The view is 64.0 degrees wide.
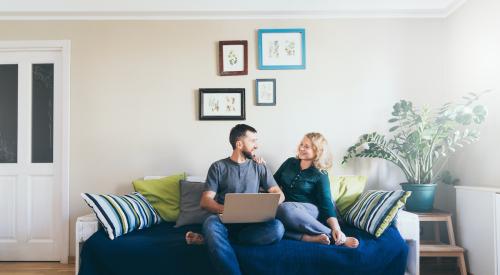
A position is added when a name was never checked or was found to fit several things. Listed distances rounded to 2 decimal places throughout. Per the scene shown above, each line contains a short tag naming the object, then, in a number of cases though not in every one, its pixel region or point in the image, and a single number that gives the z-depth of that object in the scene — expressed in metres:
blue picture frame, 3.42
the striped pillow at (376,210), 2.48
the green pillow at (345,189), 2.94
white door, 3.45
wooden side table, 2.81
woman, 2.43
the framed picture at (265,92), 3.40
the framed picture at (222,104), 3.39
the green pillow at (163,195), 3.01
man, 2.33
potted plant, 2.88
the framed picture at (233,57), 3.41
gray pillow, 2.87
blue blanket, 2.27
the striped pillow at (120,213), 2.49
